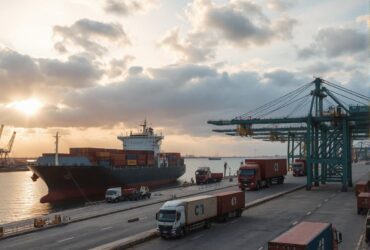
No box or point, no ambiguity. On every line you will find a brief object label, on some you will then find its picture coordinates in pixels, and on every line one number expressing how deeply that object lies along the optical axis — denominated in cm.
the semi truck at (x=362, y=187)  5356
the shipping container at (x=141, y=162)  9902
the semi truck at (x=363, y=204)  4211
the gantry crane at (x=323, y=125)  6749
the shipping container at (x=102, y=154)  8600
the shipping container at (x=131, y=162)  9371
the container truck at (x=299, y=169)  10988
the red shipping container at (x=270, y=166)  7338
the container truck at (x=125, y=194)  6181
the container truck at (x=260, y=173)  6881
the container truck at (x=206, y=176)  9400
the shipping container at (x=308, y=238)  1816
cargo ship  7881
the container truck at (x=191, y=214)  3142
